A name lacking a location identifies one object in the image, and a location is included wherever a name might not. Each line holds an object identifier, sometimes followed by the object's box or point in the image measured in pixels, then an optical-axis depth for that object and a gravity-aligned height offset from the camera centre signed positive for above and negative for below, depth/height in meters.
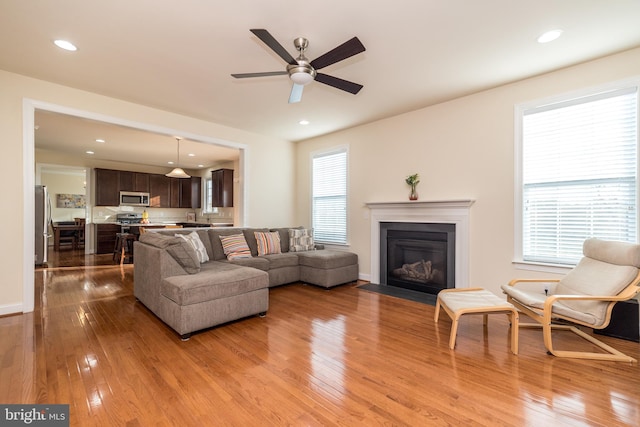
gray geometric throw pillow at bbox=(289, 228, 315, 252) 5.19 -0.54
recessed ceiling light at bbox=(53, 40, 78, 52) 2.67 +1.51
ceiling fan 2.12 +1.18
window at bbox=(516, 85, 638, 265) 2.84 +0.39
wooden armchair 2.34 -0.69
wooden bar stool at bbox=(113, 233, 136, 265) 6.66 -0.93
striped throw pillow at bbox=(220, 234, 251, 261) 4.39 -0.57
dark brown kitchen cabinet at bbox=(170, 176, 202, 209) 9.31 +0.53
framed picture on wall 10.65 +0.27
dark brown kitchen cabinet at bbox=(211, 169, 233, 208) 8.01 +0.58
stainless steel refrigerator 5.97 -0.34
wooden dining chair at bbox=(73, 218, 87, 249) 8.99 -0.86
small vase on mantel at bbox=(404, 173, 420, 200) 4.34 +0.42
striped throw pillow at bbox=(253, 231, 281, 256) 4.77 -0.55
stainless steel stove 8.34 -0.27
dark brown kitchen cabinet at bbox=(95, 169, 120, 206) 7.96 +0.59
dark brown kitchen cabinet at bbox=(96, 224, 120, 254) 7.86 -0.77
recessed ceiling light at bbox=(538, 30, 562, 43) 2.47 +1.51
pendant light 6.70 +0.82
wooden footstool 2.44 -0.84
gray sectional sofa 2.73 -0.77
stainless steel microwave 8.36 +0.30
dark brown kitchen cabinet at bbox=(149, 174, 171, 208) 8.91 +0.55
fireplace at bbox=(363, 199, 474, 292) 3.89 -0.36
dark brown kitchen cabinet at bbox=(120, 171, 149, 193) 8.38 +0.80
